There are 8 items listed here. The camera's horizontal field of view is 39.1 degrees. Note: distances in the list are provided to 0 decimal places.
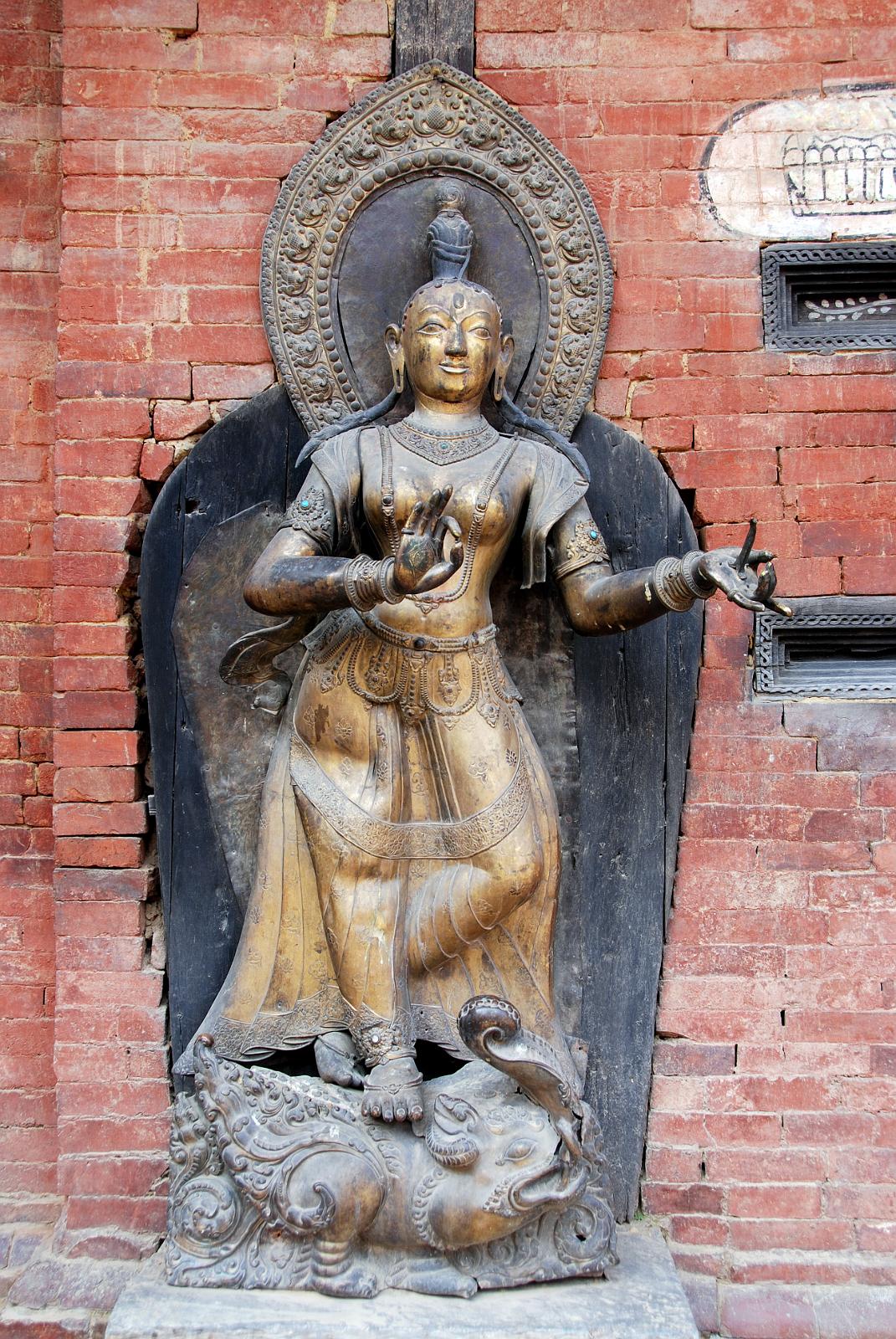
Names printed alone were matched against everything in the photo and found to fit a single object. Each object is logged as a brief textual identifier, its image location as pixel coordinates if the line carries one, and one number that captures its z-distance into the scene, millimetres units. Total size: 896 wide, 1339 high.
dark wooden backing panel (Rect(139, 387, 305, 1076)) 3520
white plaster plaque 3600
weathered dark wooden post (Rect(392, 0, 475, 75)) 3625
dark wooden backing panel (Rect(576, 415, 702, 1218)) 3469
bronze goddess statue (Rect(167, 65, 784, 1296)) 3035
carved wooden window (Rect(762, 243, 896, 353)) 3590
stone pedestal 2898
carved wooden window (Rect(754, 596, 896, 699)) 3531
